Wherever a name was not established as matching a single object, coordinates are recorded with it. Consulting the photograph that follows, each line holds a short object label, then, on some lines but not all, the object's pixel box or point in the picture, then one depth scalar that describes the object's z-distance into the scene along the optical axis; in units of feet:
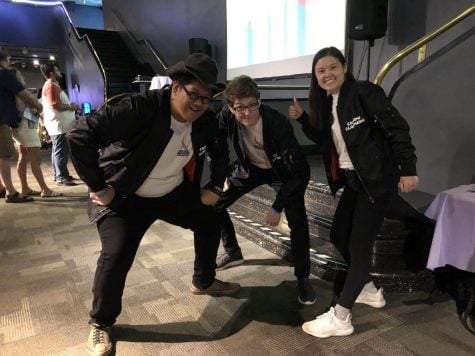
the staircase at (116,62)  29.30
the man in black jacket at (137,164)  5.04
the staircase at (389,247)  7.15
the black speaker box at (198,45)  20.84
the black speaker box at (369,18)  9.85
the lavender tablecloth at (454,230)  5.90
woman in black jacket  5.16
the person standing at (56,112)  14.62
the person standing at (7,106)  12.22
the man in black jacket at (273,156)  6.02
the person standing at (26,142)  12.96
